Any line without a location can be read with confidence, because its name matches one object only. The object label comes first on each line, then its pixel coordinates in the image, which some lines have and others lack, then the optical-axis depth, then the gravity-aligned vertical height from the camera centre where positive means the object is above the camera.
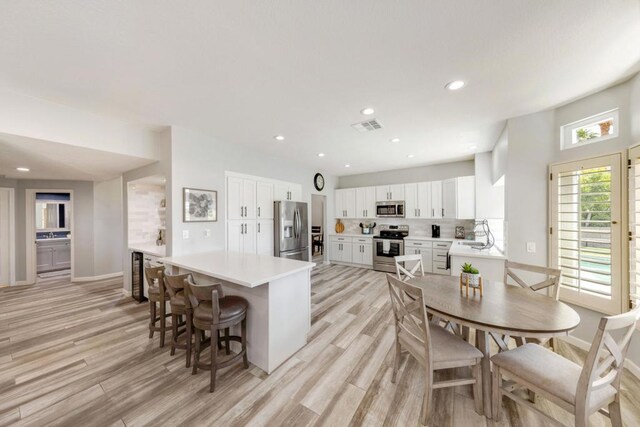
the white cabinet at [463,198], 4.97 +0.31
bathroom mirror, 6.45 -0.06
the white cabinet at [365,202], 6.34 +0.28
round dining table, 1.44 -0.72
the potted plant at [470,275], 2.01 -0.56
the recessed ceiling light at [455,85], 2.13 +1.20
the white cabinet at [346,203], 6.65 +0.27
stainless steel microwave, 5.91 +0.08
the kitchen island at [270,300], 2.12 -0.87
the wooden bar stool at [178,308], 2.14 -0.92
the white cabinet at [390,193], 5.92 +0.52
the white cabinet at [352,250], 6.08 -1.03
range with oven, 5.66 -0.91
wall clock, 6.16 +0.84
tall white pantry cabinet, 3.94 +0.01
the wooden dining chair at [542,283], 2.08 -0.67
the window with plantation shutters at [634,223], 1.98 -0.11
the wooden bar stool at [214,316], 1.93 -0.91
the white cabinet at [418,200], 5.55 +0.29
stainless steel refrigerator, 4.69 -0.38
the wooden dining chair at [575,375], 1.19 -0.99
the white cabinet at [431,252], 5.14 -0.92
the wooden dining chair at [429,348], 1.60 -1.01
